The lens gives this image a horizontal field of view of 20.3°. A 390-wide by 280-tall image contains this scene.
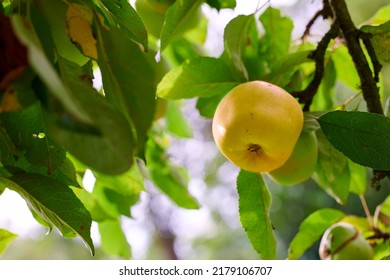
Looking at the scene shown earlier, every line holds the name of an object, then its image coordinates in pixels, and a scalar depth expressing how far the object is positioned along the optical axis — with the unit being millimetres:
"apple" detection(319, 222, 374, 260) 1177
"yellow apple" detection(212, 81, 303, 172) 940
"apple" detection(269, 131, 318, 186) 1038
